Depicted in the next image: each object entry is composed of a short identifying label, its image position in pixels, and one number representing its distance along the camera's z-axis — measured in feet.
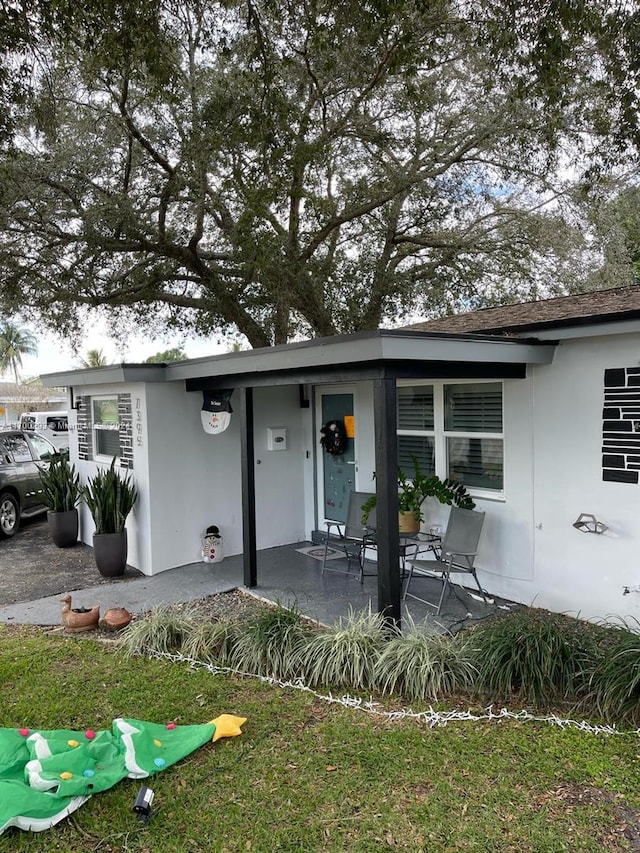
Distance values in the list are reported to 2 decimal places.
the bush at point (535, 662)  12.95
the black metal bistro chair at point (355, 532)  22.80
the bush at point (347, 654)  14.11
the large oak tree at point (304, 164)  18.51
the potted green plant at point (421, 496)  21.26
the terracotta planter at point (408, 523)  21.66
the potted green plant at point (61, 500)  29.36
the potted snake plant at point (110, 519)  24.02
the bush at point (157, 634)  16.24
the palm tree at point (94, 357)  113.29
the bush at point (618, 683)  12.09
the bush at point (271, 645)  14.78
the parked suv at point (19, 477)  32.73
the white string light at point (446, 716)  12.04
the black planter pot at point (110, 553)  23.98
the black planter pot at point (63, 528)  29.35
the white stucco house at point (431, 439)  16.69
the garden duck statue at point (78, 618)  17.98
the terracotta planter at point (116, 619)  18.02
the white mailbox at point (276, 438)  27.50
